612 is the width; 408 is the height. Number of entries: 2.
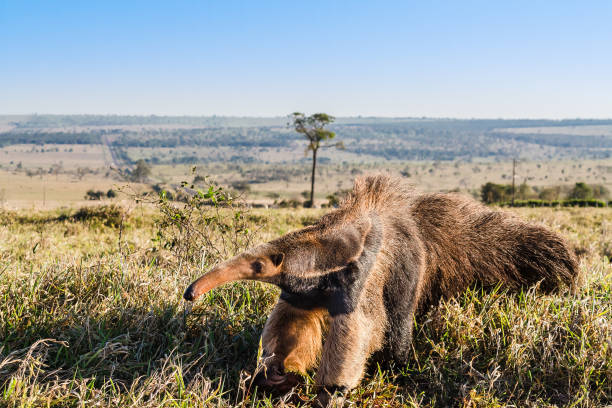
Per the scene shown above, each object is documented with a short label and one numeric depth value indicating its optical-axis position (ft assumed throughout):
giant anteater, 8.55
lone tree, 104.53
